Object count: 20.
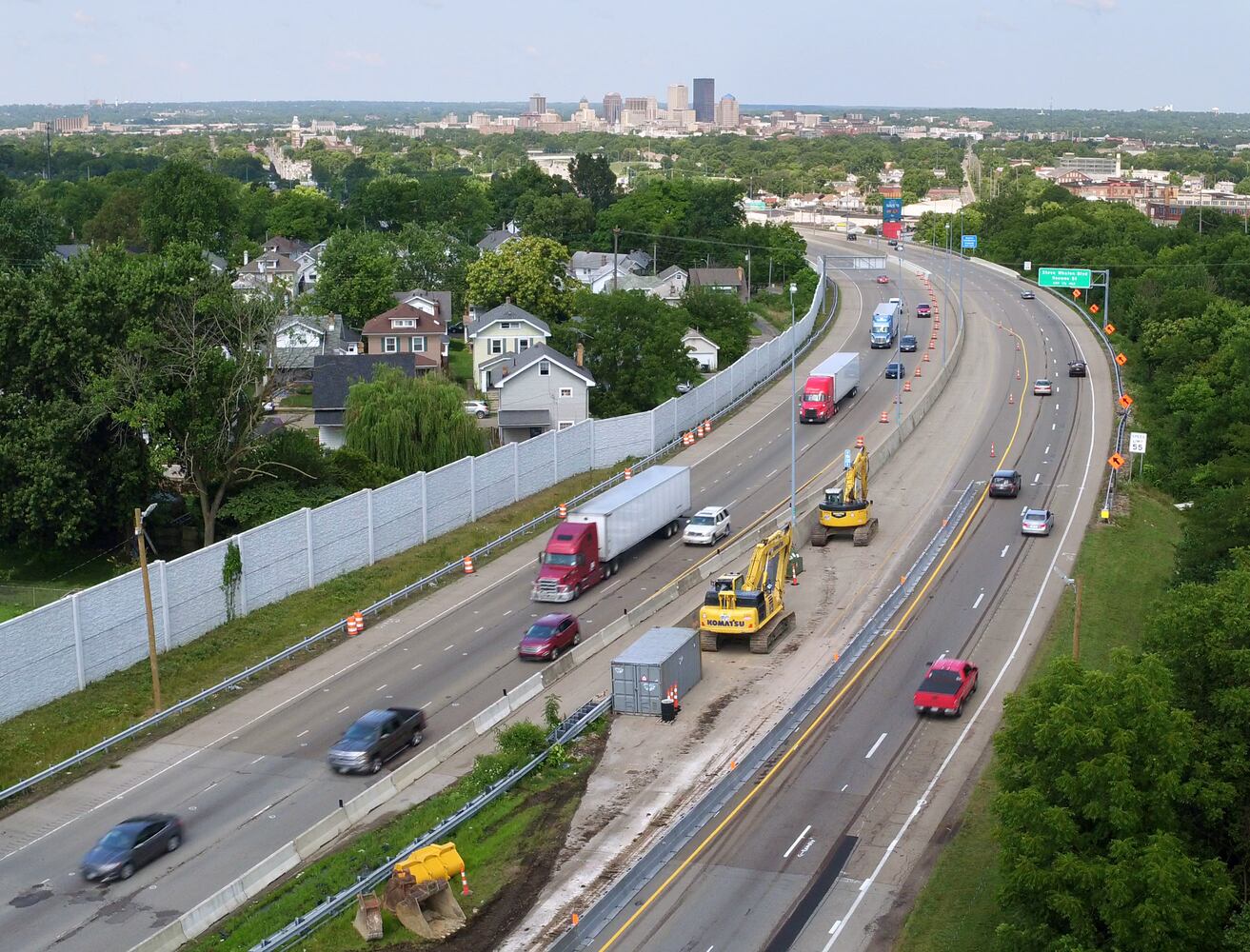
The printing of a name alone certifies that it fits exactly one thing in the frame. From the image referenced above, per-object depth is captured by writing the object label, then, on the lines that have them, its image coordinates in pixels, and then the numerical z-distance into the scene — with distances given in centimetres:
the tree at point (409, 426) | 7288
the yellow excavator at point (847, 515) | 6353
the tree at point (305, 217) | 18962
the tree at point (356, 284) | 12488
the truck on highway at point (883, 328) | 11056
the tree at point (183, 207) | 15388
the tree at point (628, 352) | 9212
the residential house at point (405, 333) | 11406
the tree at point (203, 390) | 6181
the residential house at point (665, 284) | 14525
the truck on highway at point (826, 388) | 8700
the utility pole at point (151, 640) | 4609
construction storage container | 4478
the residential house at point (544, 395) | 9000
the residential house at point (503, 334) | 11100
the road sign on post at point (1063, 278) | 11081
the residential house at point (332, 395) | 8856
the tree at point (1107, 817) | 2862
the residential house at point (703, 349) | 11281
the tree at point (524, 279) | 12306
